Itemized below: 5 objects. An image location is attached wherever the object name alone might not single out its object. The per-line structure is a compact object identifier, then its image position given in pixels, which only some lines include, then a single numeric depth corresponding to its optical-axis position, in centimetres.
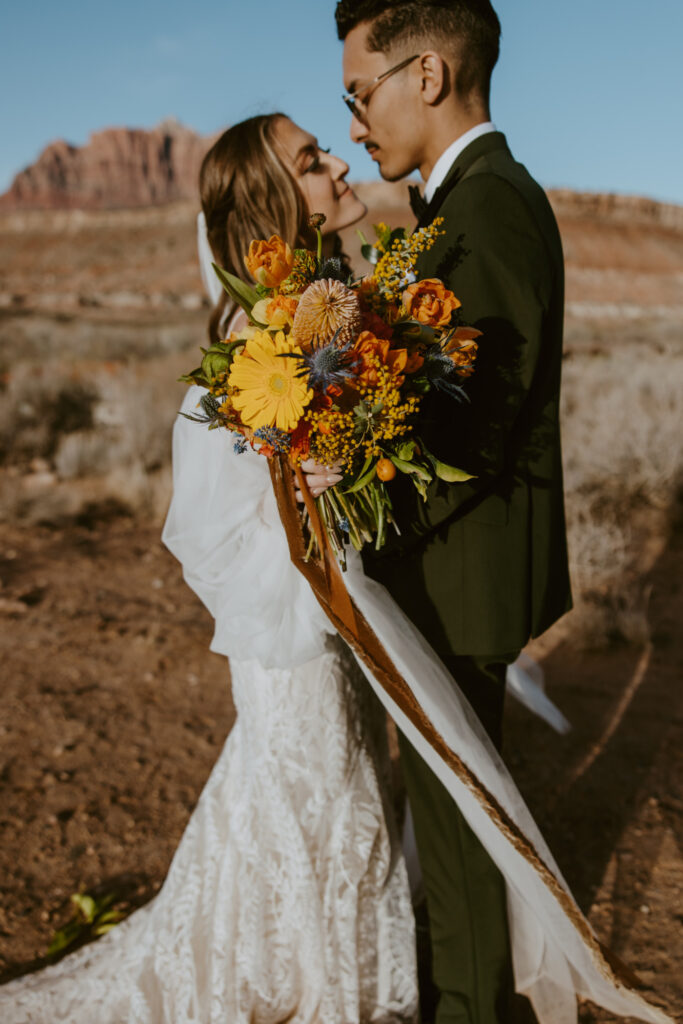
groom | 163
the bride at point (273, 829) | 197
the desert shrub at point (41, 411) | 852
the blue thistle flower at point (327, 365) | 129
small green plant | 263
